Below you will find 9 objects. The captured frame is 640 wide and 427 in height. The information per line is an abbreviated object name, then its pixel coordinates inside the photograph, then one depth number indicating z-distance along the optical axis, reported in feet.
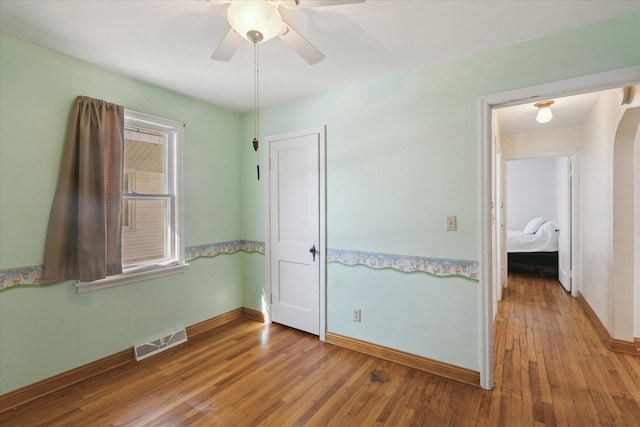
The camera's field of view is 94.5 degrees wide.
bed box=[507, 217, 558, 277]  18.31
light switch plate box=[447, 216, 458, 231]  7.69
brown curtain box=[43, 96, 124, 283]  7.26
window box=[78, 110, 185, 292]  8.91
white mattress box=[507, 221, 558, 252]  18.25
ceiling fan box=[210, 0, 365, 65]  4.56
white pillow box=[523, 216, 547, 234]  21.09
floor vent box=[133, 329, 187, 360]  8.80
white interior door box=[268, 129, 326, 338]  10.19
